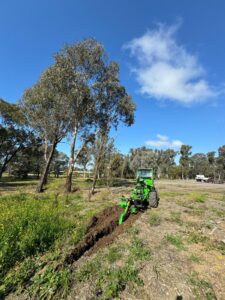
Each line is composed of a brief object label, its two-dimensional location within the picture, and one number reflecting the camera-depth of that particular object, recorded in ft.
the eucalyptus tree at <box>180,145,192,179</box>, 272.31
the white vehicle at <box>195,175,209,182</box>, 198.47
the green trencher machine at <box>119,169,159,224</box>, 27.94
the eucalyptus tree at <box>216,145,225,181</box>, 261.40
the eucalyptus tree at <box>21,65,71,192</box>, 55.06
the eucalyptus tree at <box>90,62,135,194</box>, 57.98
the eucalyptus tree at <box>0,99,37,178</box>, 78.84
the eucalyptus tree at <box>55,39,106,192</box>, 54.24
